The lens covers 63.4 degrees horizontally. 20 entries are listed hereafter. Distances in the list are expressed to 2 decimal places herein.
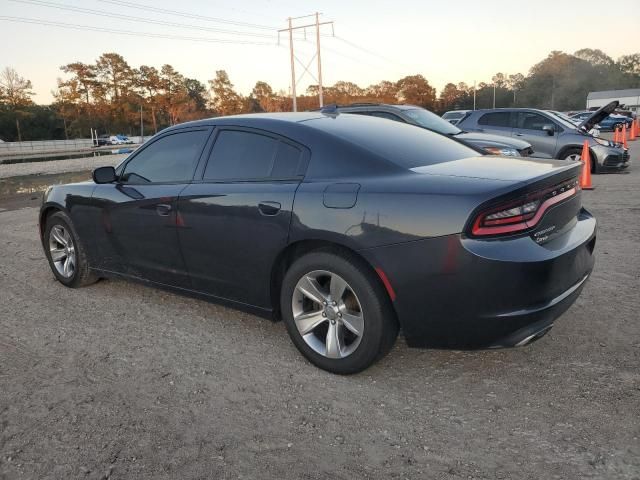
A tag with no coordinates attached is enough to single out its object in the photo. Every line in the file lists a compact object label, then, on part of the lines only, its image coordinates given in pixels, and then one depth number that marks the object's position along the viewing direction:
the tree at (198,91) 130.12
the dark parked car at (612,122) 31.56
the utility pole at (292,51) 53.46
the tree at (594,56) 128.75
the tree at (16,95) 67.50
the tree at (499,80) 135.73
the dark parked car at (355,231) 2.54
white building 95.56
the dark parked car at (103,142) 64.93
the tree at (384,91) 102.21
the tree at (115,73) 80.75
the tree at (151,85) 85.31
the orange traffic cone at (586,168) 9.82
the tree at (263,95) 93.56
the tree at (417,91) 100.81
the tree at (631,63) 124.62
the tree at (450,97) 106.91
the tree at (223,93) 87.38
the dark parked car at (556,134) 11.62
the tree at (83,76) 76.44
